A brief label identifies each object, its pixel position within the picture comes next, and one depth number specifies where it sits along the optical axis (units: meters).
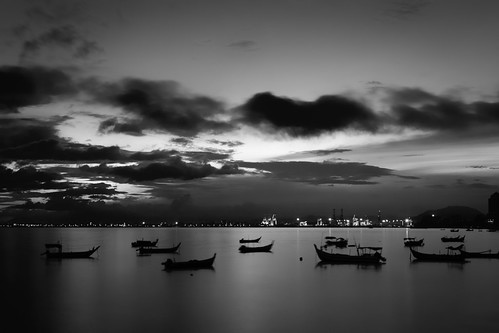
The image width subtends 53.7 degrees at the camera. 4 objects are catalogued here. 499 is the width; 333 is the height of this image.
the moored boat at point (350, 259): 49.97
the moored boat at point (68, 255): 61.54
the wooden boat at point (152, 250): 69.06
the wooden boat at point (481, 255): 57.62
